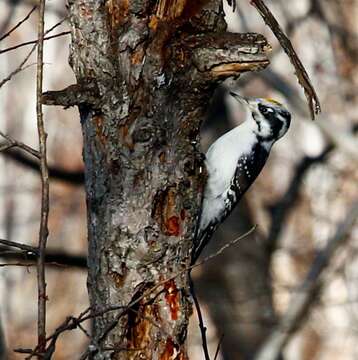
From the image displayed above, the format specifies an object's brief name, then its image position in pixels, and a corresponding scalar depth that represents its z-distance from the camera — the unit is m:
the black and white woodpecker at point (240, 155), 10.07
